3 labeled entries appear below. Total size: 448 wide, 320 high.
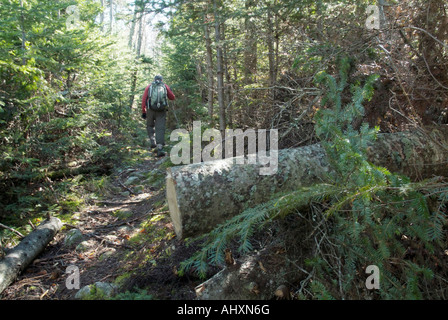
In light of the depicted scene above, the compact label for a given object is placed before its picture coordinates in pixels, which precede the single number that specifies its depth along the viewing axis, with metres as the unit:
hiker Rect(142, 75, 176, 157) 8.50
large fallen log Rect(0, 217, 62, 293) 3.64
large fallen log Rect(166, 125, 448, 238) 3.01
